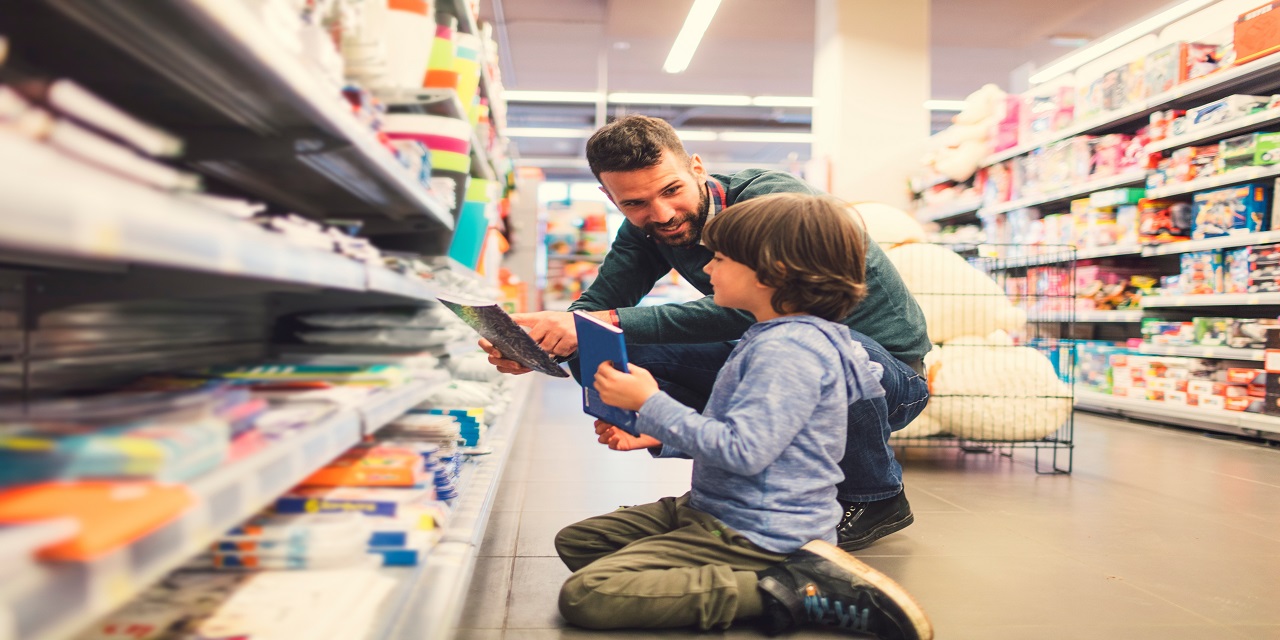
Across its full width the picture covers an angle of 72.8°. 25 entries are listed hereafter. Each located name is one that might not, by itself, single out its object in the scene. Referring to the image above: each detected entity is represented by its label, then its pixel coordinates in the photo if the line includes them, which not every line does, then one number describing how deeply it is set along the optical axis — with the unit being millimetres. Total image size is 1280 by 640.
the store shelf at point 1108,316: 4915
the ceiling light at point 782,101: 10906
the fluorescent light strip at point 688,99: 10664
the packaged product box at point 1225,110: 4008
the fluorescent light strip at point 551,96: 10562
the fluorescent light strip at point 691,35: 6508
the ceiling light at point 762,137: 13203
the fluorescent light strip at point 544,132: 12812
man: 1937
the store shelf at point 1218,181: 3912
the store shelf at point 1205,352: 4035
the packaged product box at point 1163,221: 4602
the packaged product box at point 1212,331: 4234
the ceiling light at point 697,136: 13258
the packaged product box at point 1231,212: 4062
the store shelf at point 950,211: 6332
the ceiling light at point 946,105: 11320
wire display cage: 3164
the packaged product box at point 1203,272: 4312
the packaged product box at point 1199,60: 4352
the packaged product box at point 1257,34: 3895
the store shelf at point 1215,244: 3938
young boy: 1387
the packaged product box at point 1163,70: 4496
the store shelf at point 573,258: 7793
